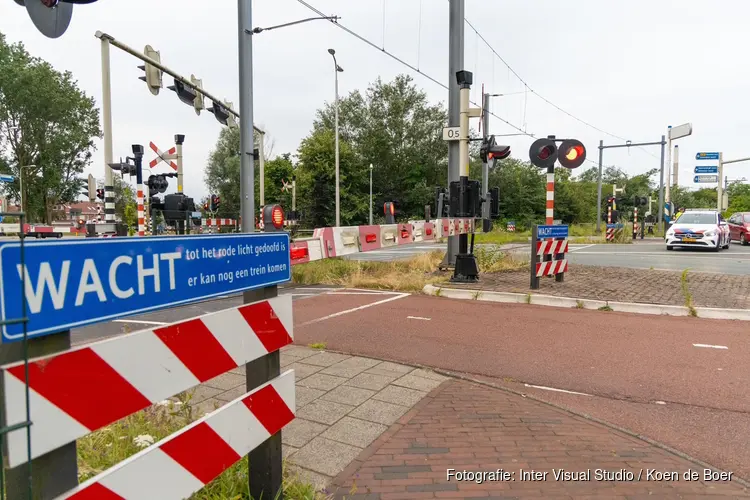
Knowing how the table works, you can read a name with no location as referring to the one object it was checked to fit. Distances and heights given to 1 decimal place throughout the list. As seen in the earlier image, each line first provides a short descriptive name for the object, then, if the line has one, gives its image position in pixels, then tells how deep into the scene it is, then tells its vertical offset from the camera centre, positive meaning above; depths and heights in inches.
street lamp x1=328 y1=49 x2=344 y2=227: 1075.9 +338.5
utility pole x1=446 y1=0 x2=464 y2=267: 475.8 +145.9
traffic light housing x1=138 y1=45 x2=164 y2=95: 426.9 +128.7
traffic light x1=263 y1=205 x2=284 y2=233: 115.3 +0.1
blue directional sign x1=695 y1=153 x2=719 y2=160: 1537.9 +198.0
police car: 765.9 -20.9
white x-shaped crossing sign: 603.5 +78.7
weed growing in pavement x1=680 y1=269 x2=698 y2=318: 292.4 -53.0
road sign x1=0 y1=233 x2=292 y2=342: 47.9 -7.1
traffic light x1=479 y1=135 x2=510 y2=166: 376.8 +52.8
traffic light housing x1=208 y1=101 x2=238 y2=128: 563.8 +126.4
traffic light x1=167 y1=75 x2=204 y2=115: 484.4 +128.5
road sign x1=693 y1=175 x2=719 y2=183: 1606.5 +131.1
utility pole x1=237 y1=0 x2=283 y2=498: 90.1 -43.8
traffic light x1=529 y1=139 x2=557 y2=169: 375.2 +51.0
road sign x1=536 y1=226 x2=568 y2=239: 364.2 -10.2
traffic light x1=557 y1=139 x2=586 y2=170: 378.9 +51.2
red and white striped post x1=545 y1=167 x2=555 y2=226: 380.2 +21.3
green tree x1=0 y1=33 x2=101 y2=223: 1628.9 +337.2
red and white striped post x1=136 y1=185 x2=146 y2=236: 547.8 +9.5
